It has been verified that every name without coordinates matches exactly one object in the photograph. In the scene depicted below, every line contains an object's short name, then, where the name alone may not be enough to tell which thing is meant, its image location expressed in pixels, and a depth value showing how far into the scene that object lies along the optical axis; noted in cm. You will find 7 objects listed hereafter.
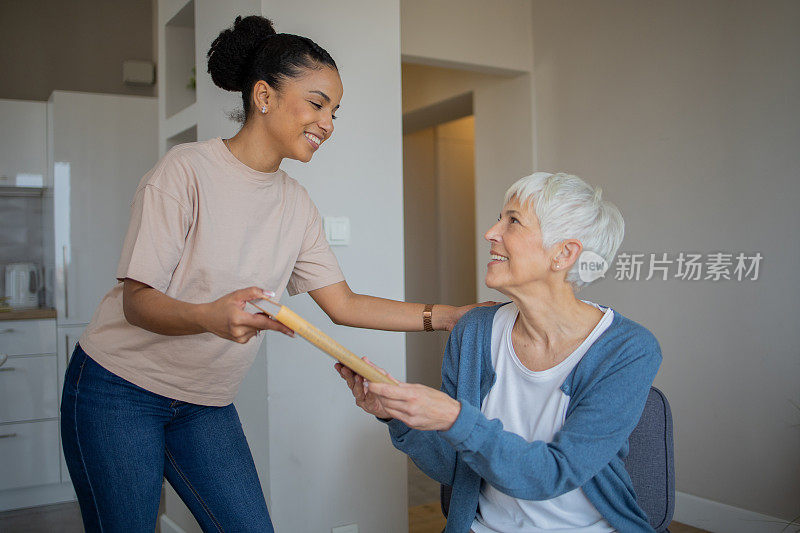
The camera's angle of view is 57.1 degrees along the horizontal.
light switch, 261
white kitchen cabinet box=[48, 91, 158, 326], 414
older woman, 137
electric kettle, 452
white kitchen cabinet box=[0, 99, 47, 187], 429
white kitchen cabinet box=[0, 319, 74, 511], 396
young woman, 152
